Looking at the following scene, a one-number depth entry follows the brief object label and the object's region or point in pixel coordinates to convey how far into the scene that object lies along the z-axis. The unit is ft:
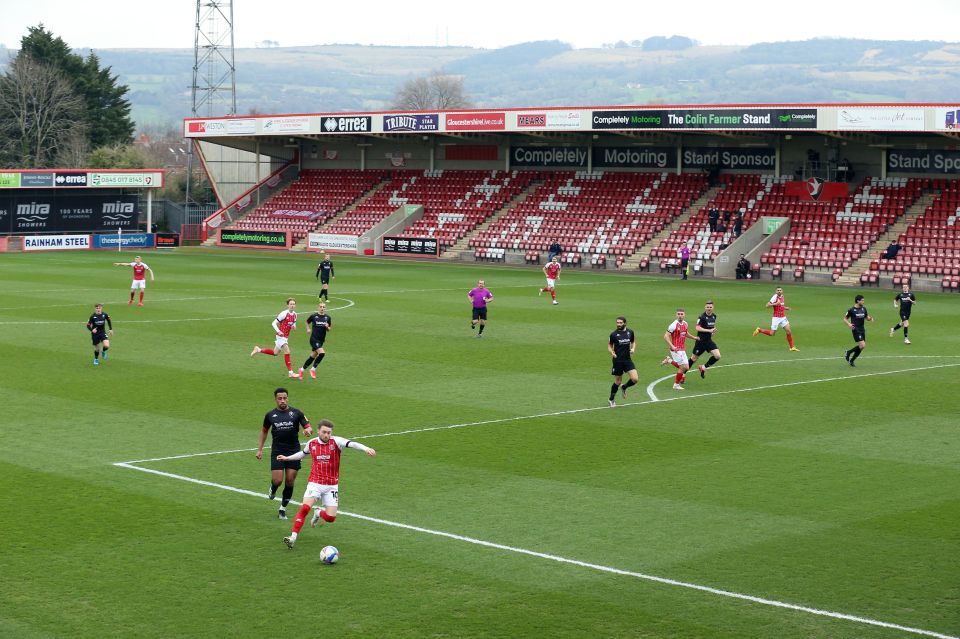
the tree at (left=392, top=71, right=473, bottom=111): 637.30
